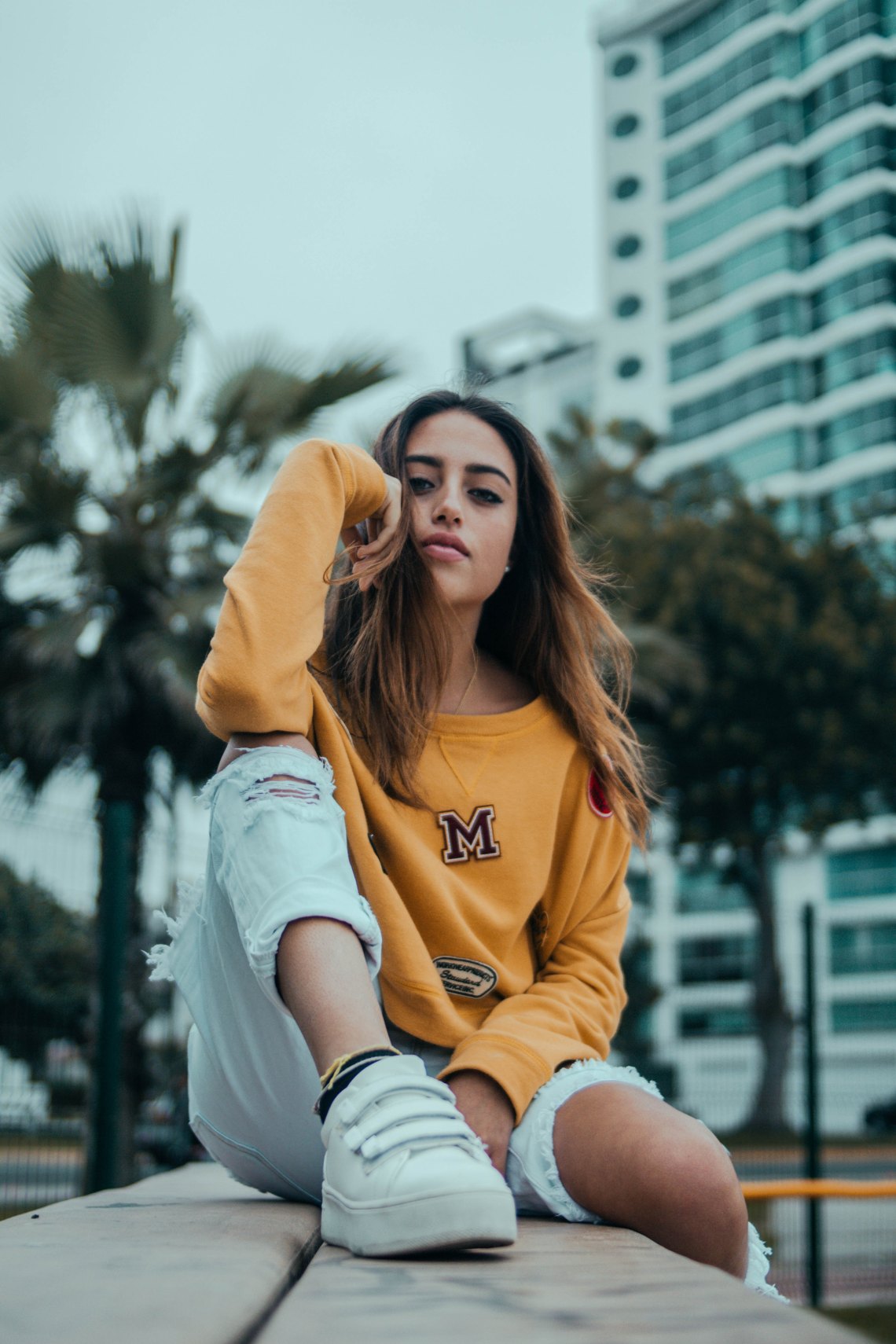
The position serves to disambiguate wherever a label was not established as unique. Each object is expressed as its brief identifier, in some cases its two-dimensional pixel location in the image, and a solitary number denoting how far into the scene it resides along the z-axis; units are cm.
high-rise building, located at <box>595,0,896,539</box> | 3241
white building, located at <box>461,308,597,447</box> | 5069
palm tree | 741
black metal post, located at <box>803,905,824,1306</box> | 537
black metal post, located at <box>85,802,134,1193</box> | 390
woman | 128
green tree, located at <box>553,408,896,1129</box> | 1795
